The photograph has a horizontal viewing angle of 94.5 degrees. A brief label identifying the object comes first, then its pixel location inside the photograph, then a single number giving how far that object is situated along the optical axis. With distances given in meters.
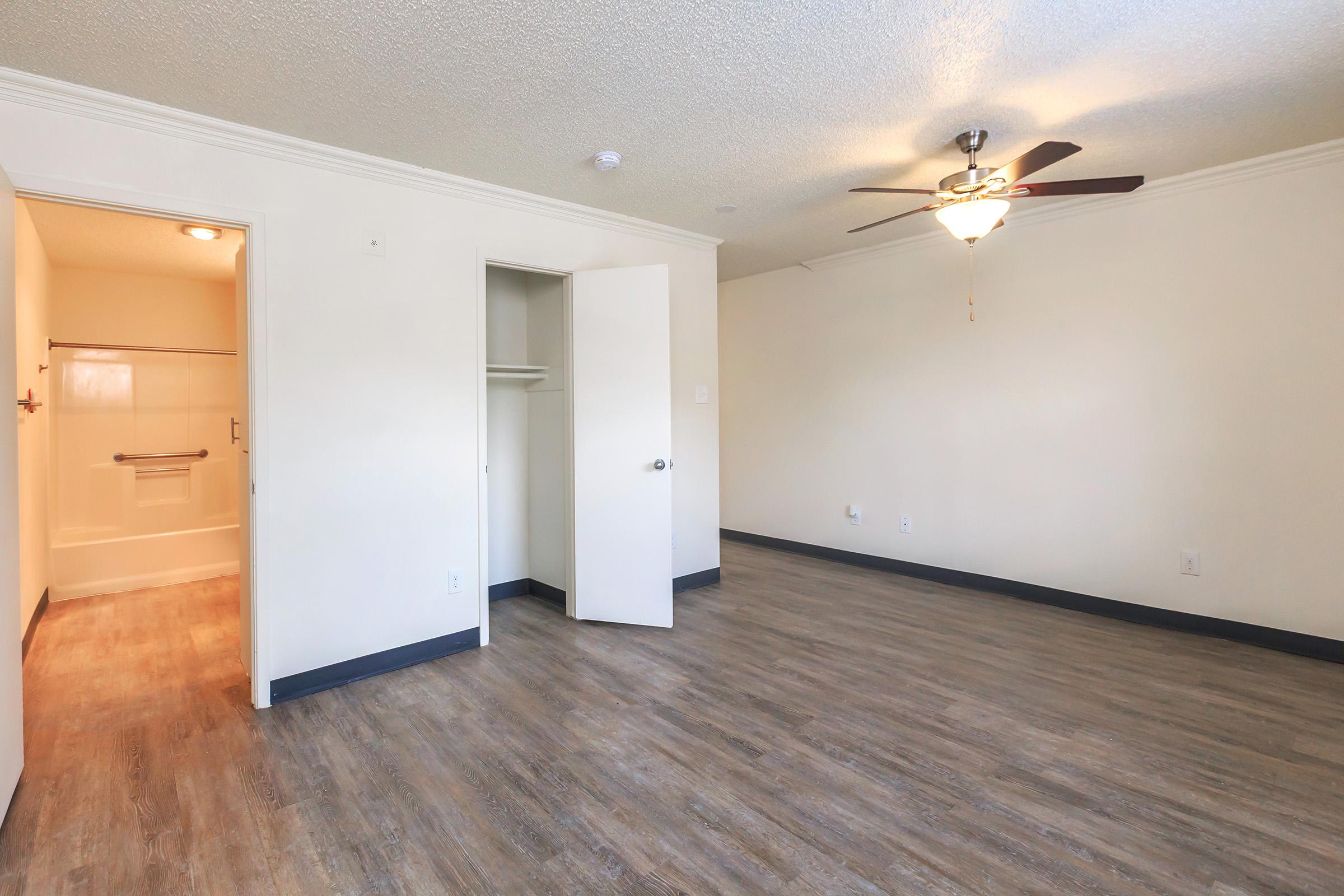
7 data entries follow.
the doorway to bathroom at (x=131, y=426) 3.56
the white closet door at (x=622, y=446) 3.60
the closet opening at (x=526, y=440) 3.95
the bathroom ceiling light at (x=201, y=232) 3.60
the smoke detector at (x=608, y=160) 2.90
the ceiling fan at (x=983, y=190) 2.49
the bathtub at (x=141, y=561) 4.28
